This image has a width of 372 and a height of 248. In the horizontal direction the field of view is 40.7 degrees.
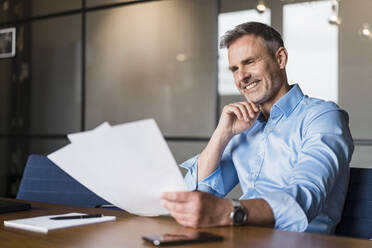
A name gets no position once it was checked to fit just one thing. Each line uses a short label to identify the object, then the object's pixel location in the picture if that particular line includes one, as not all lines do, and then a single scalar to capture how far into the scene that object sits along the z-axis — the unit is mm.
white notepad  1305
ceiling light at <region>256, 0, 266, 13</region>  4145
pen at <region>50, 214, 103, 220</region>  1444
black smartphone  1105
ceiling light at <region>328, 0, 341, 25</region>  3824
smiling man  1306
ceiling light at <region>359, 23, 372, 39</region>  3693
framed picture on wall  5777
